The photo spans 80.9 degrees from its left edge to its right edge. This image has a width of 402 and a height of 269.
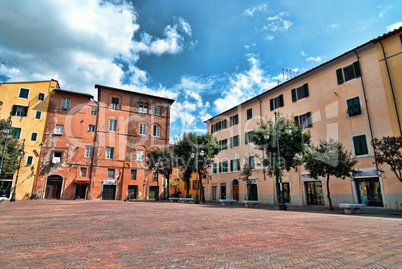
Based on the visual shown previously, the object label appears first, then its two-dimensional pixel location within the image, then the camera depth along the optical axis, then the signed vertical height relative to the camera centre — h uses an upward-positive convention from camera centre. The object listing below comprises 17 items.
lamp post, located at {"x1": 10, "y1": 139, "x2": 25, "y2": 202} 26.69 -1.12
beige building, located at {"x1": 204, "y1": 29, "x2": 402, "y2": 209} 18.02 +6.03
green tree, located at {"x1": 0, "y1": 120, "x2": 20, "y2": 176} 25.48 +3.63
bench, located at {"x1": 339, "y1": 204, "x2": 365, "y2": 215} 14.35 -1.23
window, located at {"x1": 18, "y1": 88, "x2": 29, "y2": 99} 33.28 +13.22
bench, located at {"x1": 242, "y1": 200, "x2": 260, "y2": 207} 21.25 -1.37
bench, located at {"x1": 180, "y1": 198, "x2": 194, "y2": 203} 28.75 -1.45
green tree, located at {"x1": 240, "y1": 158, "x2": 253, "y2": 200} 26.59 +1.65
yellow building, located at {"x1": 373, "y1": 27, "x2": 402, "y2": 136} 17.34 +8.86
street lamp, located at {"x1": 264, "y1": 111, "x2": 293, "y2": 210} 17.05 +4.07
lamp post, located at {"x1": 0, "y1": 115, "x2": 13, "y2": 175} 15.51 +3.83
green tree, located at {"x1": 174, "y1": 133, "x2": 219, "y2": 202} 28.64 +4.53
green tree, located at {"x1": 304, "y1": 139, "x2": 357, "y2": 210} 16.53 +1.86
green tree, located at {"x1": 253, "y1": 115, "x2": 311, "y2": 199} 19.34 +3.60
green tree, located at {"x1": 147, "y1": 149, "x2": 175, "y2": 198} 33.59 +3.91
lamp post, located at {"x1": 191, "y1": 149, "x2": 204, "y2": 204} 27.44 +3.88
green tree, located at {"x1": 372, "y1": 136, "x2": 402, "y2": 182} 14.09 +2.15
